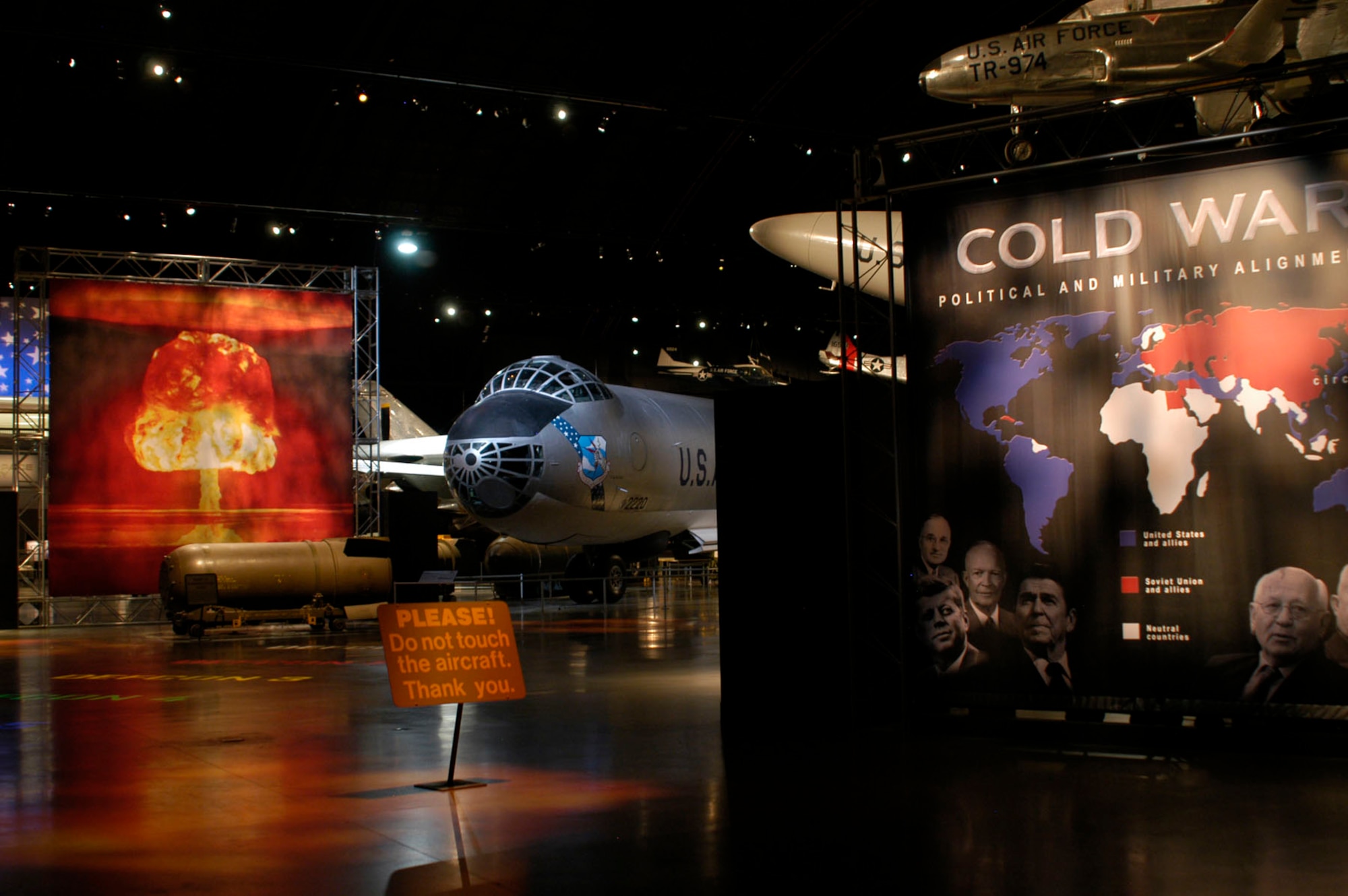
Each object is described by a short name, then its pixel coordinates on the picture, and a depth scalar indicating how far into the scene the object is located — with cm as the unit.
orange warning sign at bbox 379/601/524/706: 738
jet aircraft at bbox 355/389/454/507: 3144
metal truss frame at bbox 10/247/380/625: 2400
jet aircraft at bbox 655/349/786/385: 4034
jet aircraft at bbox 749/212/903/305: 1322
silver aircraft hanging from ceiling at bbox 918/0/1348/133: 1112
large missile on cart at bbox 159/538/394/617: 2053
